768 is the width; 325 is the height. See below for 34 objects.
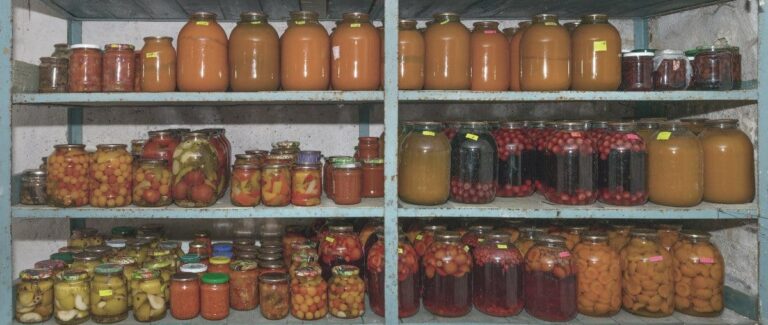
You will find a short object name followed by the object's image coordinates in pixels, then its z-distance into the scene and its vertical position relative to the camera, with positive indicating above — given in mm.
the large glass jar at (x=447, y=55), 1911 +398
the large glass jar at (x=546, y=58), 1900 +387
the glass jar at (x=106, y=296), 1823 -433
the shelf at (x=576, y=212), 1820 -151
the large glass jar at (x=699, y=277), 1911 -394
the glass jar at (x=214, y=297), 1859 -447
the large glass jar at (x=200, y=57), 1864 +383
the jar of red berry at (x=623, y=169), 1902 -8
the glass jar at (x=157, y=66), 1884 +356
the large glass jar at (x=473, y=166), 1909 +5
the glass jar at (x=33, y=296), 1828 -433
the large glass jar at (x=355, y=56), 1873 +390
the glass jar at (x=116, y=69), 1890 +347
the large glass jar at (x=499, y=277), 1897 -387
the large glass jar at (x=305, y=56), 1880 +389
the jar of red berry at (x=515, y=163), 2061 +16
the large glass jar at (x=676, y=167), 1889 -1
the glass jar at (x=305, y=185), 1874 -61
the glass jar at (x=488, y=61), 1937 +380
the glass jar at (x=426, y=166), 1876 +5
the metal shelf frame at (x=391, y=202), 1789 -115
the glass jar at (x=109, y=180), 1859 -41
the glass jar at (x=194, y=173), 1856 -18
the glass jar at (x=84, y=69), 1876 +345
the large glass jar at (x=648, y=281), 1900 -403
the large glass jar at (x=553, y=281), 1861 -396
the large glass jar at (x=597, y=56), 1918 +394
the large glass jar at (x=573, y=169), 1904 -7
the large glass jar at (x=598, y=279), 1895 -393
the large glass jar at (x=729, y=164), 1916 +9
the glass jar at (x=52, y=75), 1903 +329
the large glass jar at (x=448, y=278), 1880 -386
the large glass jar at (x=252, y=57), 1888 +388
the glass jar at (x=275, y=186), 1875 -63
